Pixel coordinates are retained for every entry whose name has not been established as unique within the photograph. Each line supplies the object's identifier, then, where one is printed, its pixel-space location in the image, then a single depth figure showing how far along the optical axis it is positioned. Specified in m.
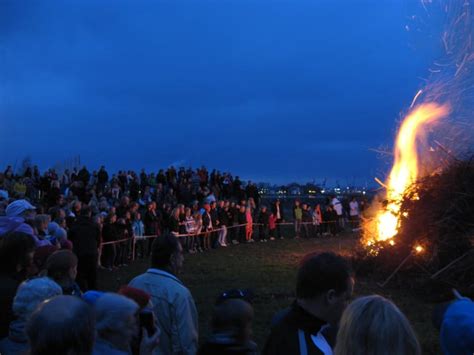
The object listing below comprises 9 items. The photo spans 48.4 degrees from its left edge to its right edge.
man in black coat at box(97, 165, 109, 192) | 24.89
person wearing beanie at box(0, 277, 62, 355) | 4.05
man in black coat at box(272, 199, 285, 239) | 26.08
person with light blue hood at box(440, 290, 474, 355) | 3.04
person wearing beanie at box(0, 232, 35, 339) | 4.39
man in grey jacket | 4.19
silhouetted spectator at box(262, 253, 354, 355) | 2.92
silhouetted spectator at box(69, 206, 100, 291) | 10.43
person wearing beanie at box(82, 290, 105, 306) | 3.36
